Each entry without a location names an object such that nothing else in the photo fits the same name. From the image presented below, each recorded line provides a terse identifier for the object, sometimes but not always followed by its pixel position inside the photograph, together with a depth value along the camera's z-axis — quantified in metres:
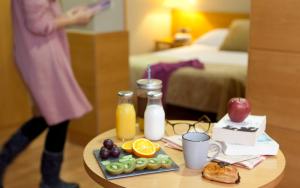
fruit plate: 1.48
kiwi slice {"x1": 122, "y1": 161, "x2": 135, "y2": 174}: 1.50
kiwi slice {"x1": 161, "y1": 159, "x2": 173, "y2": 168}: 1.53
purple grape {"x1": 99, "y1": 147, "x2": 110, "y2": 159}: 1.60
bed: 3.88
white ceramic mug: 1.50
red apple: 1.71
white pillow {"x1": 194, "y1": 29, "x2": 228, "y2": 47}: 5.56
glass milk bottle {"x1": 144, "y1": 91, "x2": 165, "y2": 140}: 1.76
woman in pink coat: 2.62
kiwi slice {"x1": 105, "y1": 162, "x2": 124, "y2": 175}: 1.48
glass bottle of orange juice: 1.79
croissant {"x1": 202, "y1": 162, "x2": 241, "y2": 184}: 1.44
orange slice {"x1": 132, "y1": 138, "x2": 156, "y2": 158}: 1.61
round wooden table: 1.44
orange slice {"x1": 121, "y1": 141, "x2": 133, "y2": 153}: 1.66
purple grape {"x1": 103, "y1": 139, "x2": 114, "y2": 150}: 1.65
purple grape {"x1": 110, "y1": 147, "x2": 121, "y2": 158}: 1.61
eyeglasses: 1.89
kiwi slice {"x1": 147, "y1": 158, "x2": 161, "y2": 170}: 1.52
